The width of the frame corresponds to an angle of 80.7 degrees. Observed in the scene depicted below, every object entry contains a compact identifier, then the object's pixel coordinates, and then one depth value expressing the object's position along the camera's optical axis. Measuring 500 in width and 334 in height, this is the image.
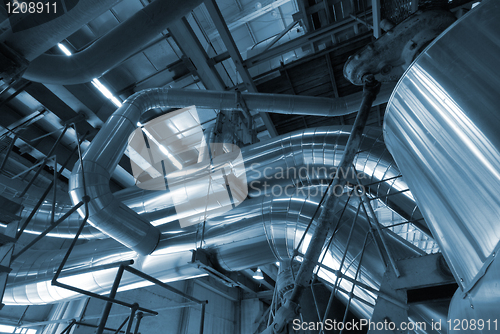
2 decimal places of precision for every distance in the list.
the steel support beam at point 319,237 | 2.08
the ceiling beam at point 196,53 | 5.02
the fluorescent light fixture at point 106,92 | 5.60
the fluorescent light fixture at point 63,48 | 4.94
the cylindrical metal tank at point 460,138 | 0.94
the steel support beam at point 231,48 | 4.83
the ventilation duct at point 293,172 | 3.27
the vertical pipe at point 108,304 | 2.18
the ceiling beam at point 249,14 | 5.77
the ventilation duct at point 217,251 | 3.14
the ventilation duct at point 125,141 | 3.53
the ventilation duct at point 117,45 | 2.77
